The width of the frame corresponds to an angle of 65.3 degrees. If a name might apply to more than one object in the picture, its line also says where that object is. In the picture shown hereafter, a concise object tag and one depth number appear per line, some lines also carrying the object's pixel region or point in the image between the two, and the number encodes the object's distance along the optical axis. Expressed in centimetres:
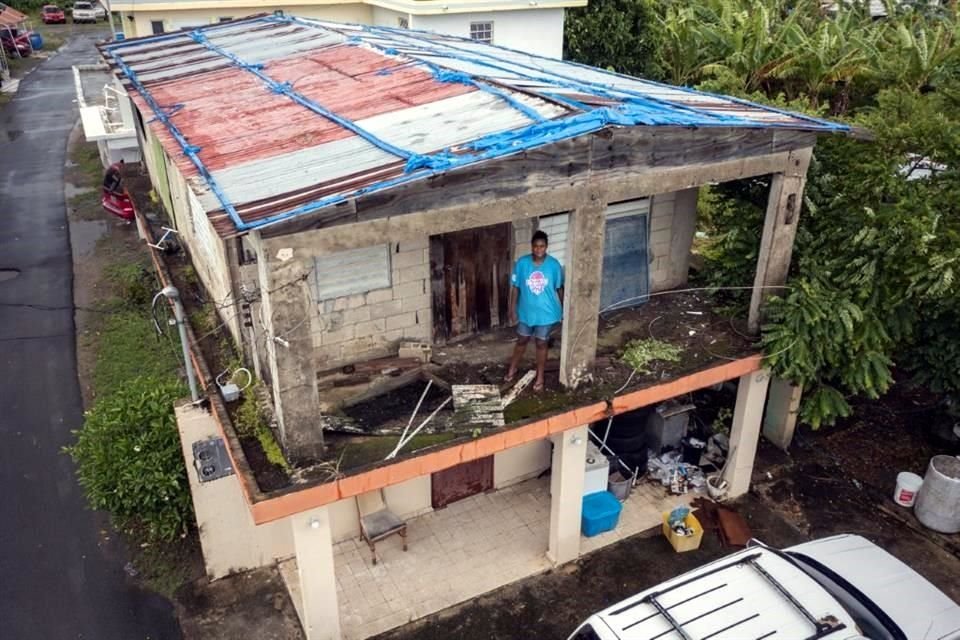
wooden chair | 1102
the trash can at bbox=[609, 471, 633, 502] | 1226
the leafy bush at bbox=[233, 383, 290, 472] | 839
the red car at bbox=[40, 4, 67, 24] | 6203
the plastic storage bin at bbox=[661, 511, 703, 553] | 1142
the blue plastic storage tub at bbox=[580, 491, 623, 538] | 1155
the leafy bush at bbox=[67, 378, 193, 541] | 1070
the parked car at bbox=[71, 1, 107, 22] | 6181
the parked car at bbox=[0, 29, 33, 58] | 5025
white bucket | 1218
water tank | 1149
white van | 793
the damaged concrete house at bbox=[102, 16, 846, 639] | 775
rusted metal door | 1212
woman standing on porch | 945
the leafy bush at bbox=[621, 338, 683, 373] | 1055
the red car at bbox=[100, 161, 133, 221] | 2155
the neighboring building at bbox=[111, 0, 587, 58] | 2698
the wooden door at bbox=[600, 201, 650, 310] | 1184
